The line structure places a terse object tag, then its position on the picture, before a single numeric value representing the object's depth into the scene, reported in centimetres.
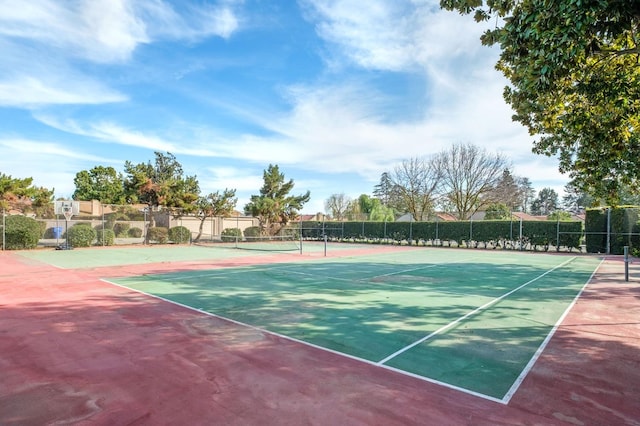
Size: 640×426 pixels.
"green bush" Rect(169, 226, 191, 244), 2681
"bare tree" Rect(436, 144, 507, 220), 3403
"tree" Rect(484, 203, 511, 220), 3778
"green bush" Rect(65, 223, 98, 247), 2173
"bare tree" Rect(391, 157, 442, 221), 3706
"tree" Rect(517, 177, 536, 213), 3722
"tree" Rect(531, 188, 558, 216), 8352
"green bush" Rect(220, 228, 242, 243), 2914
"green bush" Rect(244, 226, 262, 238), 3223
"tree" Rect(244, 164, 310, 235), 3216
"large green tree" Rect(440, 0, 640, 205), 388
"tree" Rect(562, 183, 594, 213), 7141
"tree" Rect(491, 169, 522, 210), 3375
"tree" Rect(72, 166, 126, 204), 5312
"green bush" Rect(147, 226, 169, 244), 2592
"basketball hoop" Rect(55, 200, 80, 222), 2096
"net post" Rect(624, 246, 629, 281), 1070
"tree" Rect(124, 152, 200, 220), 2664
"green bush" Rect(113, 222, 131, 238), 2640
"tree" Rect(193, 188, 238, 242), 2888
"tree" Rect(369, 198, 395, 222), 4823
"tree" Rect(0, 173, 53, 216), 2214
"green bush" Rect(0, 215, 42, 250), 1975
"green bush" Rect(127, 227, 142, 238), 2795
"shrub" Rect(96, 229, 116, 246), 2288
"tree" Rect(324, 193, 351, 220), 6121
